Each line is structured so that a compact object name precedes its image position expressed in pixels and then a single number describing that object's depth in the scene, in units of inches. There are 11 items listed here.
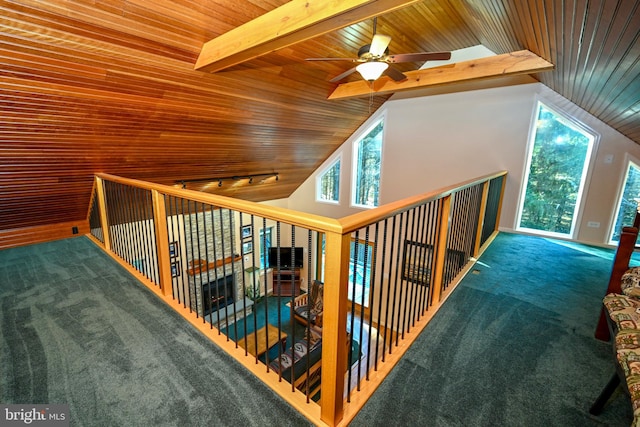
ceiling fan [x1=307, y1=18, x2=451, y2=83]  100.5
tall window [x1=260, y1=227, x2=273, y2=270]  350.1
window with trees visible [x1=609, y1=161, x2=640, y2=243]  164.7
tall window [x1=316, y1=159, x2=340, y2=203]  301.4
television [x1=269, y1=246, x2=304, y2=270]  342.6
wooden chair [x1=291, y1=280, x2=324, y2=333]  231.0
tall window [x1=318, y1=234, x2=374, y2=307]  273.3
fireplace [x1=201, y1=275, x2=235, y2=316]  284.0
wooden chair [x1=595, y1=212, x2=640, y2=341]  64.8
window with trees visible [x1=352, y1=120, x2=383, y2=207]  265.3
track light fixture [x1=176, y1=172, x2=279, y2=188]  218.5
